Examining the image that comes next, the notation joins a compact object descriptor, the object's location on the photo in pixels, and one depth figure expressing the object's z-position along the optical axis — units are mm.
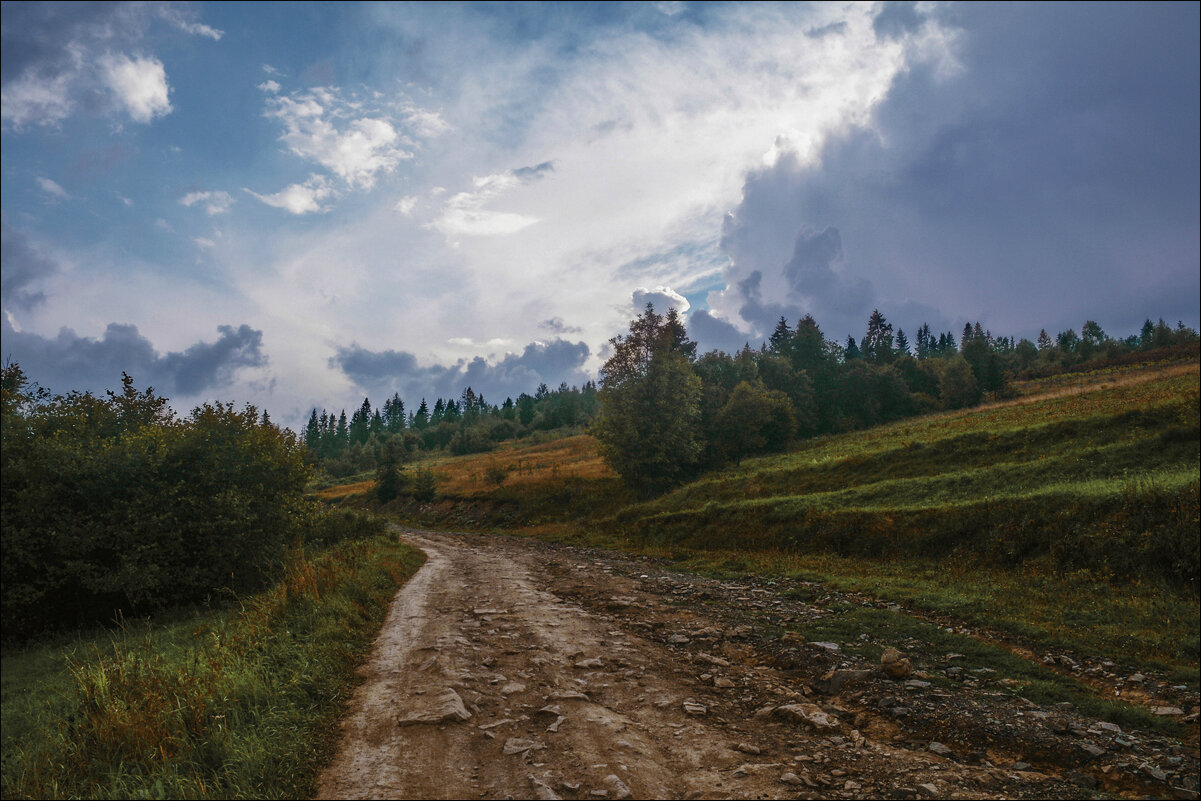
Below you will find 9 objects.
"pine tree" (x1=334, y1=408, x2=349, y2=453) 174588
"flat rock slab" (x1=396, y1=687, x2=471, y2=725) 6598
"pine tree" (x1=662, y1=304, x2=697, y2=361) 65300
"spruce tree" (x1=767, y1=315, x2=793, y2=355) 74375
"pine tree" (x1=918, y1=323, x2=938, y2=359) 182050
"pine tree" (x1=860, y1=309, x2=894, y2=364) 85875
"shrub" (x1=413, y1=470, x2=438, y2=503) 57906
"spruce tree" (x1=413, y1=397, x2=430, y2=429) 190275
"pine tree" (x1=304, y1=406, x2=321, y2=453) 176488
